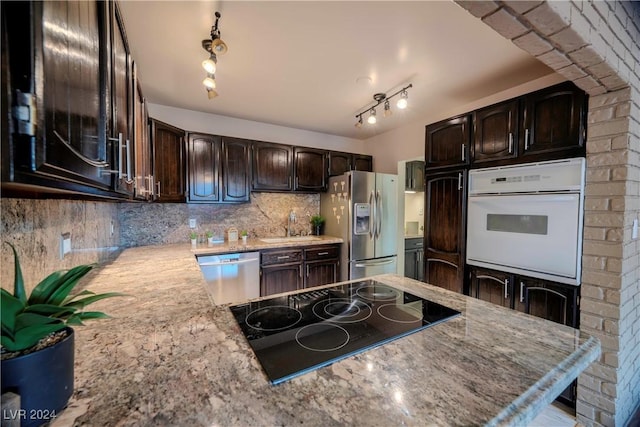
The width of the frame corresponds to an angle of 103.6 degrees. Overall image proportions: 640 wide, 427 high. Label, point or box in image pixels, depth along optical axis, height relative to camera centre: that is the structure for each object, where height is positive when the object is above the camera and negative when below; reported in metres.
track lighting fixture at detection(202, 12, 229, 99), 1.54 +0.98
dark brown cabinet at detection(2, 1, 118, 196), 0.39 +0.21
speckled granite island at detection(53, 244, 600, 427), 0.52 -0.44
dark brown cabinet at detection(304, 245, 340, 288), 3.22 -0.78
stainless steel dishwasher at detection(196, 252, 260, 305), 2.65 -0.76
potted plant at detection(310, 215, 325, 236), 3.78 -0.27
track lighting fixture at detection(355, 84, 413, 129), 2.38 +1.14
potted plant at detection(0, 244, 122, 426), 0.43 -0.26
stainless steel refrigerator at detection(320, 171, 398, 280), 3.26 -0.19
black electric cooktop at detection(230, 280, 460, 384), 0.74 -0.46
